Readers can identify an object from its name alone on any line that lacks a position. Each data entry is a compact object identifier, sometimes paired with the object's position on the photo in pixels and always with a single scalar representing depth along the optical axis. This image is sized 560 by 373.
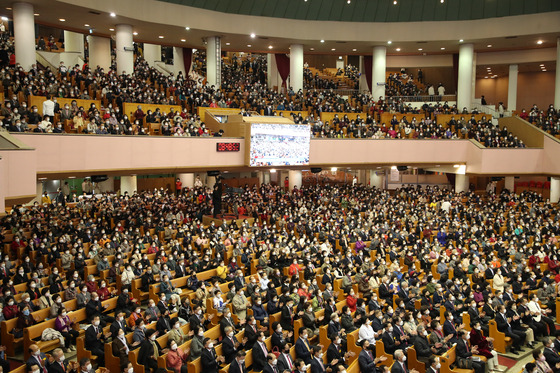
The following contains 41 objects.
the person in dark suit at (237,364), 7.35
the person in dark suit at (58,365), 7.20
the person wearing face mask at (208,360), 7.72
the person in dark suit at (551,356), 8.02
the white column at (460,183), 24.78
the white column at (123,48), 21.60
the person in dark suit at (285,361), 7.67
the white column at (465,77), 26.89
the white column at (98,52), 25.33
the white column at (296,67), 26.89
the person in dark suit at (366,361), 7.92
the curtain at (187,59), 28.95
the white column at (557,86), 24.86
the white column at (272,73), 30.42
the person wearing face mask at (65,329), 9.05
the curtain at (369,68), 29.74
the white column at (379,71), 27.89
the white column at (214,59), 24.86
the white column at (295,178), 26.64
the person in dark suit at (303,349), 8.26
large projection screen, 17.94
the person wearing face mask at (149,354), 7.84
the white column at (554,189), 22.89
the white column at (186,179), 26.28
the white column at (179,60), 29.08
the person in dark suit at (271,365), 7.24
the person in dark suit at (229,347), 8.20
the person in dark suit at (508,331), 10.01
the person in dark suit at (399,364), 7.45
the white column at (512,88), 29.94
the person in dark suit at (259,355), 7.95
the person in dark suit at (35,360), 7.18
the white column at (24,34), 18.50
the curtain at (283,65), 29.38
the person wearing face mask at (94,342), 8.44
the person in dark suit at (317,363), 7.59
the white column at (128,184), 24.59
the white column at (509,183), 25.73
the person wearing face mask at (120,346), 7.96
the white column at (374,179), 28.62
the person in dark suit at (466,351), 8.52
